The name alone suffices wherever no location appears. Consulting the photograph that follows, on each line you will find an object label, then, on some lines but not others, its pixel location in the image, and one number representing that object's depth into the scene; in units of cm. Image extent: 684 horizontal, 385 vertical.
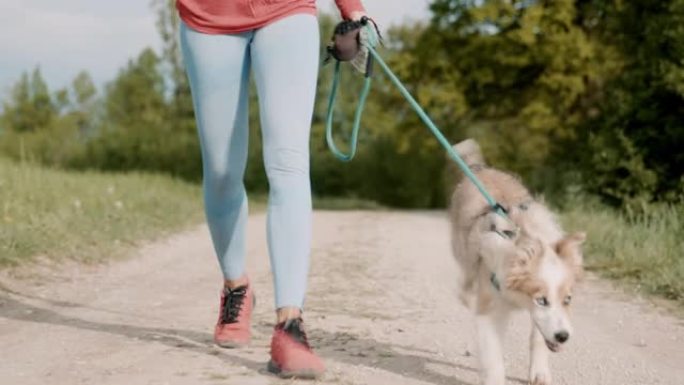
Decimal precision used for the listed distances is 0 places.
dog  399
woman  436
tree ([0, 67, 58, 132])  4812
